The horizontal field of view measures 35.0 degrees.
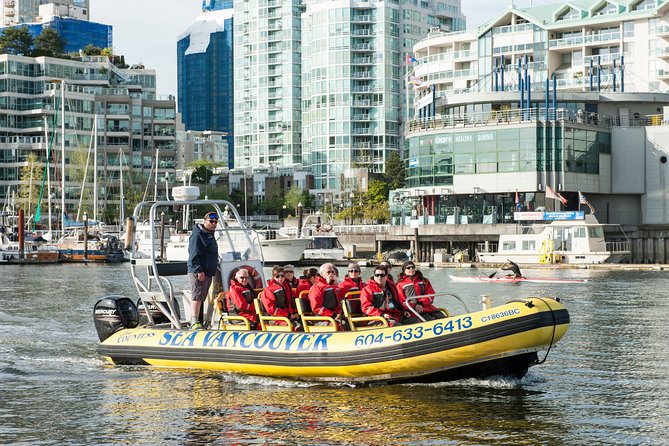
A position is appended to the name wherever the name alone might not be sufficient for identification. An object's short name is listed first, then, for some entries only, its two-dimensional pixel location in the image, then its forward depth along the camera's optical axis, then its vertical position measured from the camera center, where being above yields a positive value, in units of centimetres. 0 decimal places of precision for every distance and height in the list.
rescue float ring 2128 -152
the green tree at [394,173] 12169 +297
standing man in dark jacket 2091 -122
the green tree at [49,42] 13750 +2086
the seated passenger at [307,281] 2056 -160
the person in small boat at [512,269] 5088 -345
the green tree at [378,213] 10862 -149
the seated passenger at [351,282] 1970 -156
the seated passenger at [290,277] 2031 -149
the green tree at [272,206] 12962 -77
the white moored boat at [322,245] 8044 -354
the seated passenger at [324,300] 1956 -186
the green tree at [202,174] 14788 +371
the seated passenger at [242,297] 2039 -186
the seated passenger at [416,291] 1988 -174
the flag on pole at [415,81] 10000 +1106
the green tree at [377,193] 11775 +64
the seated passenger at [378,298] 1917 -182
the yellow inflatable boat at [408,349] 1762 -261
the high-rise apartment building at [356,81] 13450 +1508
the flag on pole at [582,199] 7681 -20
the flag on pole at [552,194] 7896 +16
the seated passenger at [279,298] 1992 -185
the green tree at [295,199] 12794 +6
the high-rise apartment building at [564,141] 8225 +439
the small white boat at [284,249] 7681 -359
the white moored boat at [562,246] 7069 -337
